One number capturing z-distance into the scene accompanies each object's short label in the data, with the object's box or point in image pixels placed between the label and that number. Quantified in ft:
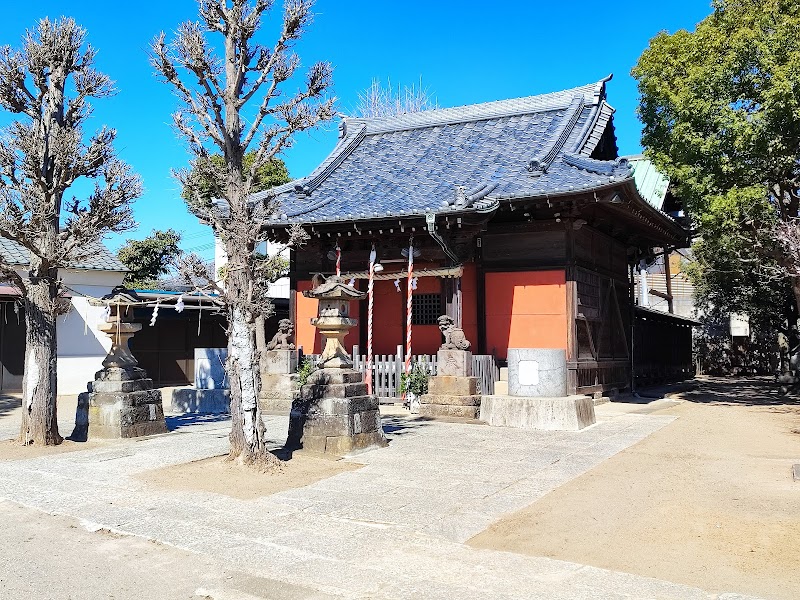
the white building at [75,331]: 63.16
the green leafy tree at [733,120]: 41.65
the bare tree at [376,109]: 115.96
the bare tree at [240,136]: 25.46
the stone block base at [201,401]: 47.94
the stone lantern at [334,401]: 28.48
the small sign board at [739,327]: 107.86
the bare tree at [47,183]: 31.32
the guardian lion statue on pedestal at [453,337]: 40.98
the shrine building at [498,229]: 46.44
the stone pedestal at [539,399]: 36.42
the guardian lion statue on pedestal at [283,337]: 47.63
